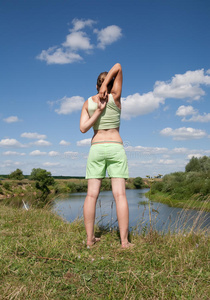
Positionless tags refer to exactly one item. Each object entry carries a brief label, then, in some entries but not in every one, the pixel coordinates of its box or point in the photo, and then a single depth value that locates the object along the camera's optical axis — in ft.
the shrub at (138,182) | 182.39
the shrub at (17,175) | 153.65
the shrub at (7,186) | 120.26
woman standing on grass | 11.12
